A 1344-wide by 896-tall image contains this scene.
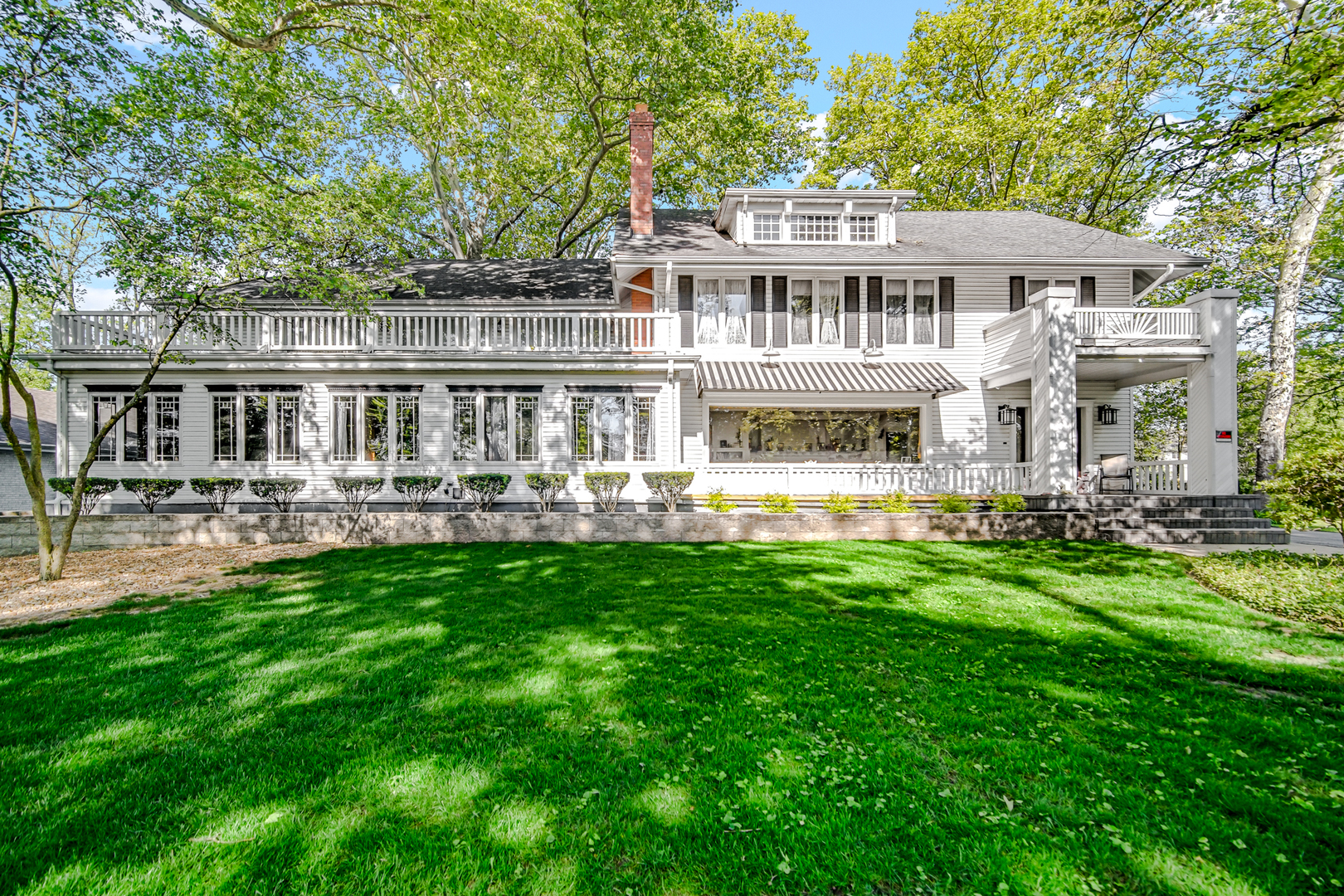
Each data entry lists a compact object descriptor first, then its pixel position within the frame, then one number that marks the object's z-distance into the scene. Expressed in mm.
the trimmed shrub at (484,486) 14312
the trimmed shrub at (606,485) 14492
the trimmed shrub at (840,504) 13164
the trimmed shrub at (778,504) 13359
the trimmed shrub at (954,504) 12961
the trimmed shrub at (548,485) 14625
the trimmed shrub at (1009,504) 13039
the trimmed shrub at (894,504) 13188
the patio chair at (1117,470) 17375
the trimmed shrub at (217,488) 14016
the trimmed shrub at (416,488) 14492
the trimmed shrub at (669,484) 14359
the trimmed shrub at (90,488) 12711
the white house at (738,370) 15445
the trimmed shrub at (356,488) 14375
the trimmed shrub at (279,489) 14133
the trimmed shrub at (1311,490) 8219
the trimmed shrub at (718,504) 13125
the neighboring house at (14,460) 21016
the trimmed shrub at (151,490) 13609
